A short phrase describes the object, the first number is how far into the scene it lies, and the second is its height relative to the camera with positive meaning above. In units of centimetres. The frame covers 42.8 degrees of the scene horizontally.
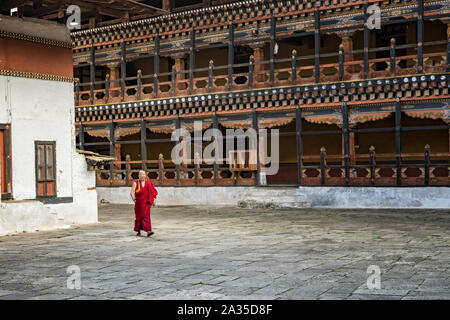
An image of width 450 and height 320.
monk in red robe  1036 -65
